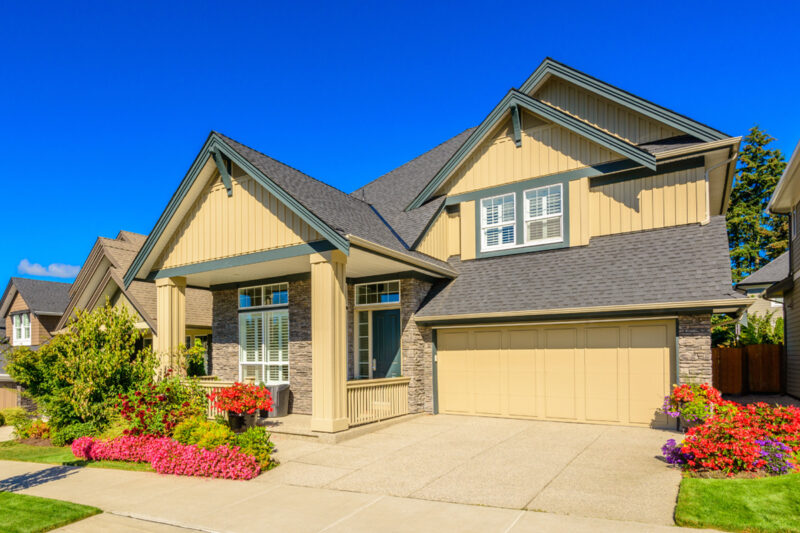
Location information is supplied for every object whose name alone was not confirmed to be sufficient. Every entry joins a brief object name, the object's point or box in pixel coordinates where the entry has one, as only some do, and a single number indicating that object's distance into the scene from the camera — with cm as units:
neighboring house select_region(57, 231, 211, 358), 2034
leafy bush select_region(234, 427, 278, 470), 882
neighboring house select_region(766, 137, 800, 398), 1484
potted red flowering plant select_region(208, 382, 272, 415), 1094
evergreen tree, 3206
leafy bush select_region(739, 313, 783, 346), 1889
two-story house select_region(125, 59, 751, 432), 1106
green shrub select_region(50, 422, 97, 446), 1179
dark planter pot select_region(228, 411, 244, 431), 1111
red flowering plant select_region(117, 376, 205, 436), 1059
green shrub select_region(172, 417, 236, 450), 914
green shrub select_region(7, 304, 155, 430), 1175
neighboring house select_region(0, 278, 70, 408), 3036
